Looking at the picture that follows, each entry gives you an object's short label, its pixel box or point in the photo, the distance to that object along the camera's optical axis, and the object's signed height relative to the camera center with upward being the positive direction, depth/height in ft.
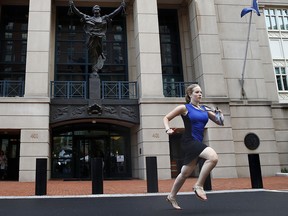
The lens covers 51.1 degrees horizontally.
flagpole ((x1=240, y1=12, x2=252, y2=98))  59.70 +16.61
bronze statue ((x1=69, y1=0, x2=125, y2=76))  54.54 +25.52
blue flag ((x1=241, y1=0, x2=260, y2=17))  56.29 +28.32
